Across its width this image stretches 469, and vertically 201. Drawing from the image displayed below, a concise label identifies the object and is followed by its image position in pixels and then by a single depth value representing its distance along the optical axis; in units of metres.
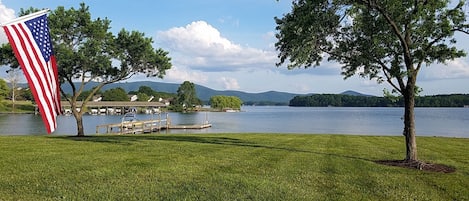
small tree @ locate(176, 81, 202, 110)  181.23
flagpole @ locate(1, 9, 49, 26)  7.47
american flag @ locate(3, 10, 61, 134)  7.42
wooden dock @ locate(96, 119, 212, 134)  54.82
